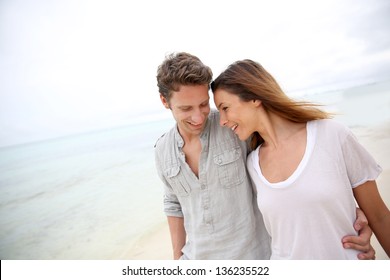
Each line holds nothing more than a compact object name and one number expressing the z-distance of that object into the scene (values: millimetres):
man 1438
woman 1109
